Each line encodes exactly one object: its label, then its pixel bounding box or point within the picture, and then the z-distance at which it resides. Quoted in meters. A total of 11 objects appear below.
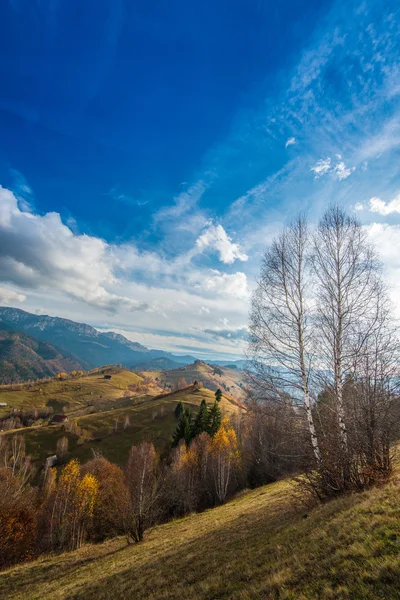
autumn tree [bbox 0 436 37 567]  28.42
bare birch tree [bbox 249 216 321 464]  10.29
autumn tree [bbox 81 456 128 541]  40.19
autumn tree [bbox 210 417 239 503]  42.79
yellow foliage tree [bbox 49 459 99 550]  36.85
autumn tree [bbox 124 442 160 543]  20.52
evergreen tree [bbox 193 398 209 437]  59.69
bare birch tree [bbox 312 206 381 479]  10.12
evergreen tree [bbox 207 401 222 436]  60.66
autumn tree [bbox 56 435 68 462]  78.81
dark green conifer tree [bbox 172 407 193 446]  57.81
